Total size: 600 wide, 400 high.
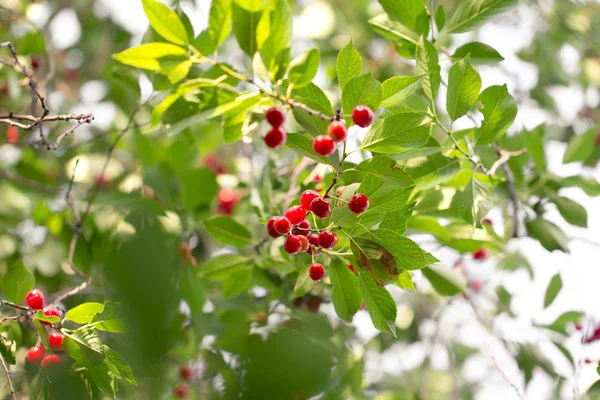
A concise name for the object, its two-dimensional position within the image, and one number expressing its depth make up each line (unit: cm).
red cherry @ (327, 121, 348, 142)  125
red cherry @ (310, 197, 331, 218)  127
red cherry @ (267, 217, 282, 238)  132
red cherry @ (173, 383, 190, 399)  180
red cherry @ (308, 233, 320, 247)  133
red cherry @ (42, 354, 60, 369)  133
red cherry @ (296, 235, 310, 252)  131
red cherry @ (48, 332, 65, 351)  136
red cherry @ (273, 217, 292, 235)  130
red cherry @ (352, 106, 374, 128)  125
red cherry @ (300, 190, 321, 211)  131
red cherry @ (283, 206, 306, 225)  132
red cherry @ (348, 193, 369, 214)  126
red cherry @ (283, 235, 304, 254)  130
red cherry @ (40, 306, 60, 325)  135
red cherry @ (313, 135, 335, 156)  126
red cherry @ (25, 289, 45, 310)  136
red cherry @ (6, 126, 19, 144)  199
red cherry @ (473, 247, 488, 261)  206
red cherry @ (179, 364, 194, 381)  168
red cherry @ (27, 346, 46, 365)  138
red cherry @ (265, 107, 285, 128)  125
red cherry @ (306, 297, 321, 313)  163
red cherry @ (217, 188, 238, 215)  205
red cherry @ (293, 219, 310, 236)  133
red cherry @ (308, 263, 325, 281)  131
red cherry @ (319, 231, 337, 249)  130
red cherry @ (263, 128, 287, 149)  126
